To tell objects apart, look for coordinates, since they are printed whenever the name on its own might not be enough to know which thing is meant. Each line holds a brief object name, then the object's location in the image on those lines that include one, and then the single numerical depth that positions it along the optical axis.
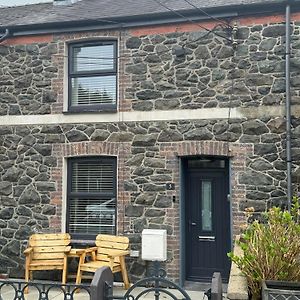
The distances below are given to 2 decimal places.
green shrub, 4.50
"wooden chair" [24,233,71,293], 8.17
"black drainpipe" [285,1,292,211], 7.74
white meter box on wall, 7.95
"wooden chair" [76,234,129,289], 7.91
